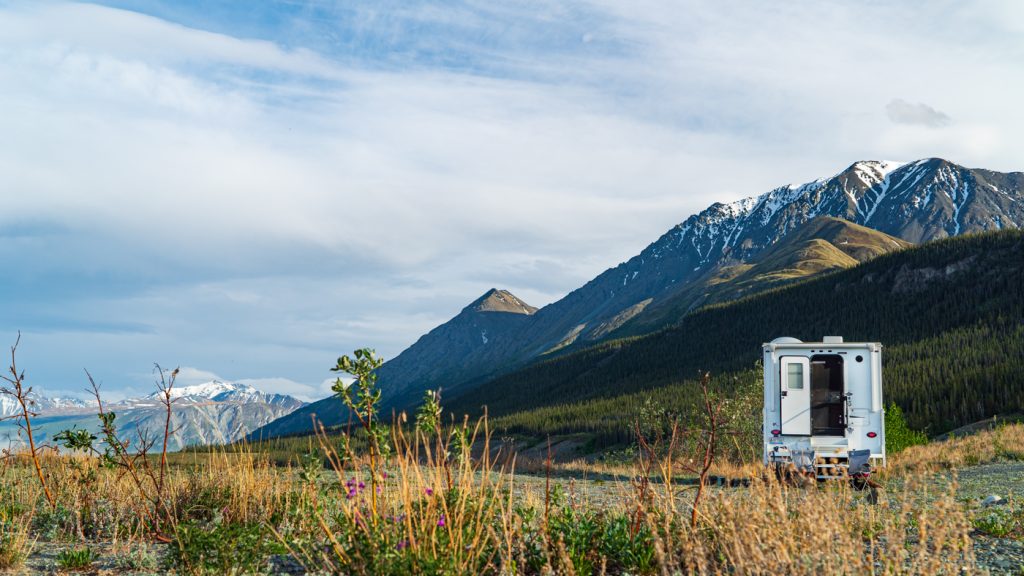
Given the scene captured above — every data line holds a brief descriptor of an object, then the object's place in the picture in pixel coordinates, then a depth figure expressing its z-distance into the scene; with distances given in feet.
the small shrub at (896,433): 63.31
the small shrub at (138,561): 19.38
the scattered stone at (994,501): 29.04
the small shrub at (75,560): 19.53
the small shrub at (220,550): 17.49
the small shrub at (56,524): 24.30
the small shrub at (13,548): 19.33
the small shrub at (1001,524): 22.15
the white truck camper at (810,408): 48.42
